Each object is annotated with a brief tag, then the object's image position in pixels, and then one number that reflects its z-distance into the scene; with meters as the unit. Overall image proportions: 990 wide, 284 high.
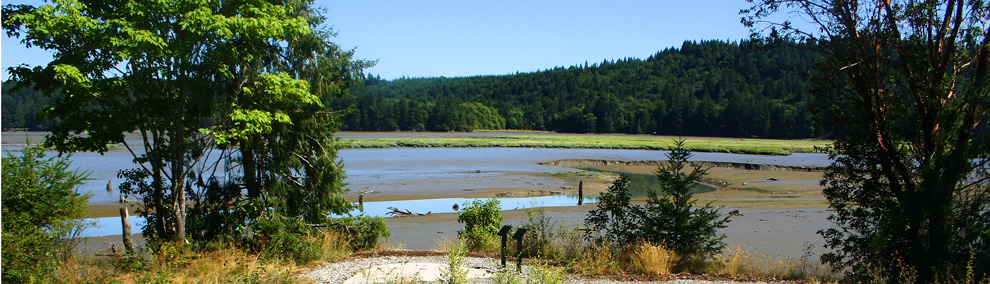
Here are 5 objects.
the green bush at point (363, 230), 14.43
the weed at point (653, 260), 10.88
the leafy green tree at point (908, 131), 10.85
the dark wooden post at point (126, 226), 14.35
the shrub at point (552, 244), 12.10
